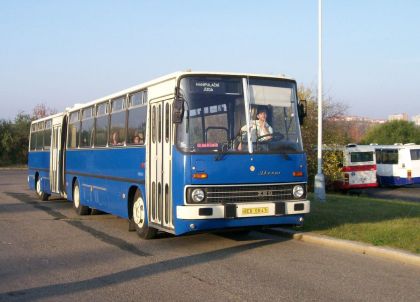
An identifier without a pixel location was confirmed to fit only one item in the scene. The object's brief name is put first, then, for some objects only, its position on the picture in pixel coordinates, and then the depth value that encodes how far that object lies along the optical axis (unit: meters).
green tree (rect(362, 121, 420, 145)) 74.31
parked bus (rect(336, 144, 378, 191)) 30.47
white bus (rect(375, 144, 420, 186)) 35.44
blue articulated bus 10.02
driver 10.45
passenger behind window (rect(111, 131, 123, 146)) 13.66
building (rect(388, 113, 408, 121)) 113.07
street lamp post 18.89
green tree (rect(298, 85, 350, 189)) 27.69
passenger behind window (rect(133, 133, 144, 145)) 12.13
